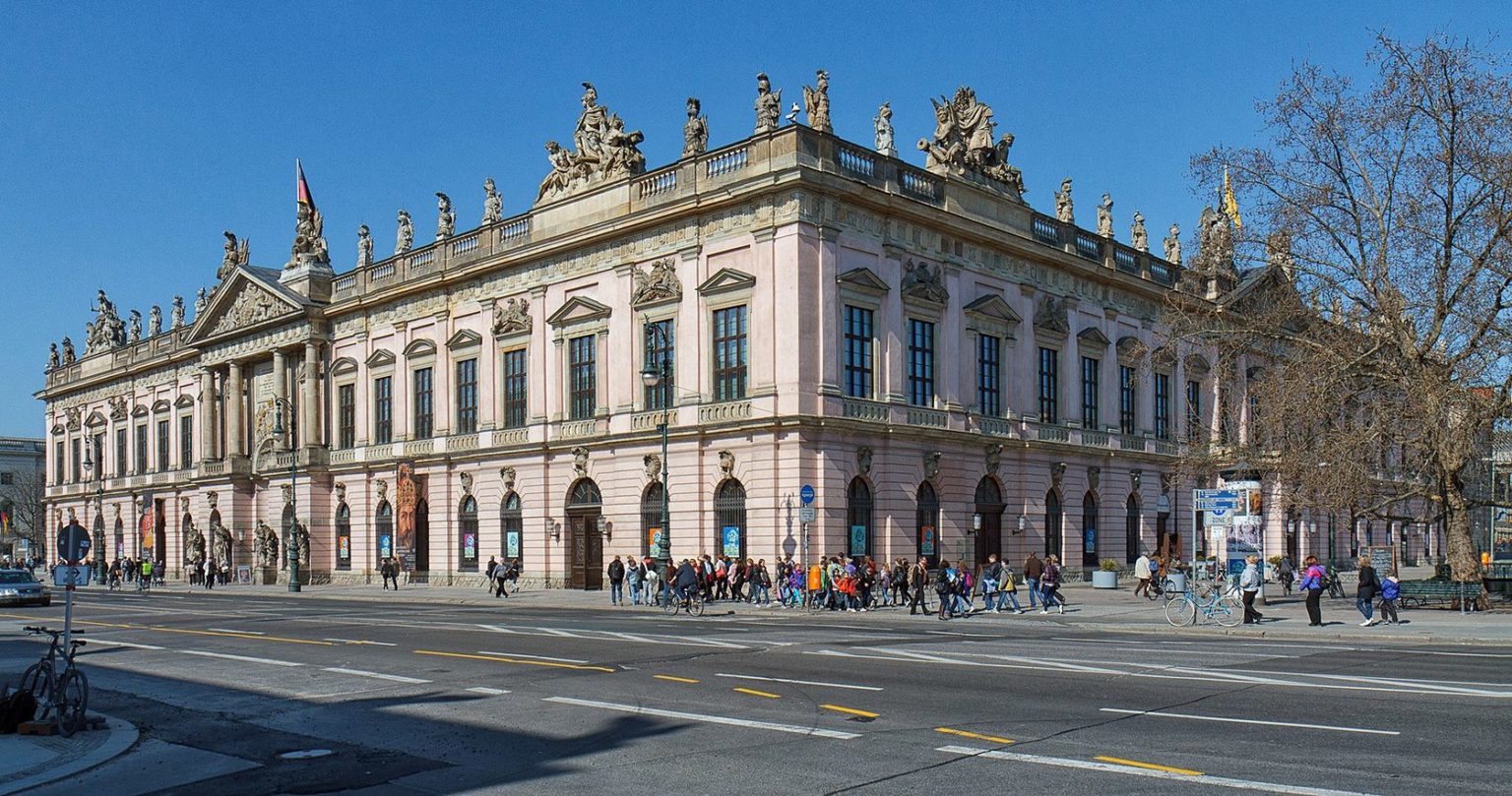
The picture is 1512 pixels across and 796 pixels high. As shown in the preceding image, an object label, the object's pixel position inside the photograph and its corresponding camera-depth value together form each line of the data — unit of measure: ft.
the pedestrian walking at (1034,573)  117.70
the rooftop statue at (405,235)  192.75
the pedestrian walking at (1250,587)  92.53
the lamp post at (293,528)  183.21
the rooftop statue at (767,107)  137.80
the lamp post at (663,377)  118.93
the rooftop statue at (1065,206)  176.96
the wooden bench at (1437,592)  104.47
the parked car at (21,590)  146.00
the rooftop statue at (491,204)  175.52
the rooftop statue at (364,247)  203.10
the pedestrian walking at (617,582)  131.85
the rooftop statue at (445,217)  184.65
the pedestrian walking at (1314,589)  91.15
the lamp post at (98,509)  257.12
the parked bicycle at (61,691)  44.60
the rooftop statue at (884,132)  149.38
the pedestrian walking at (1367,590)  91.86
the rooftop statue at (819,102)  138.92
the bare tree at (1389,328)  102.27
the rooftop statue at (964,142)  157.38
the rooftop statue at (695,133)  147.95
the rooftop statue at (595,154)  156.66
